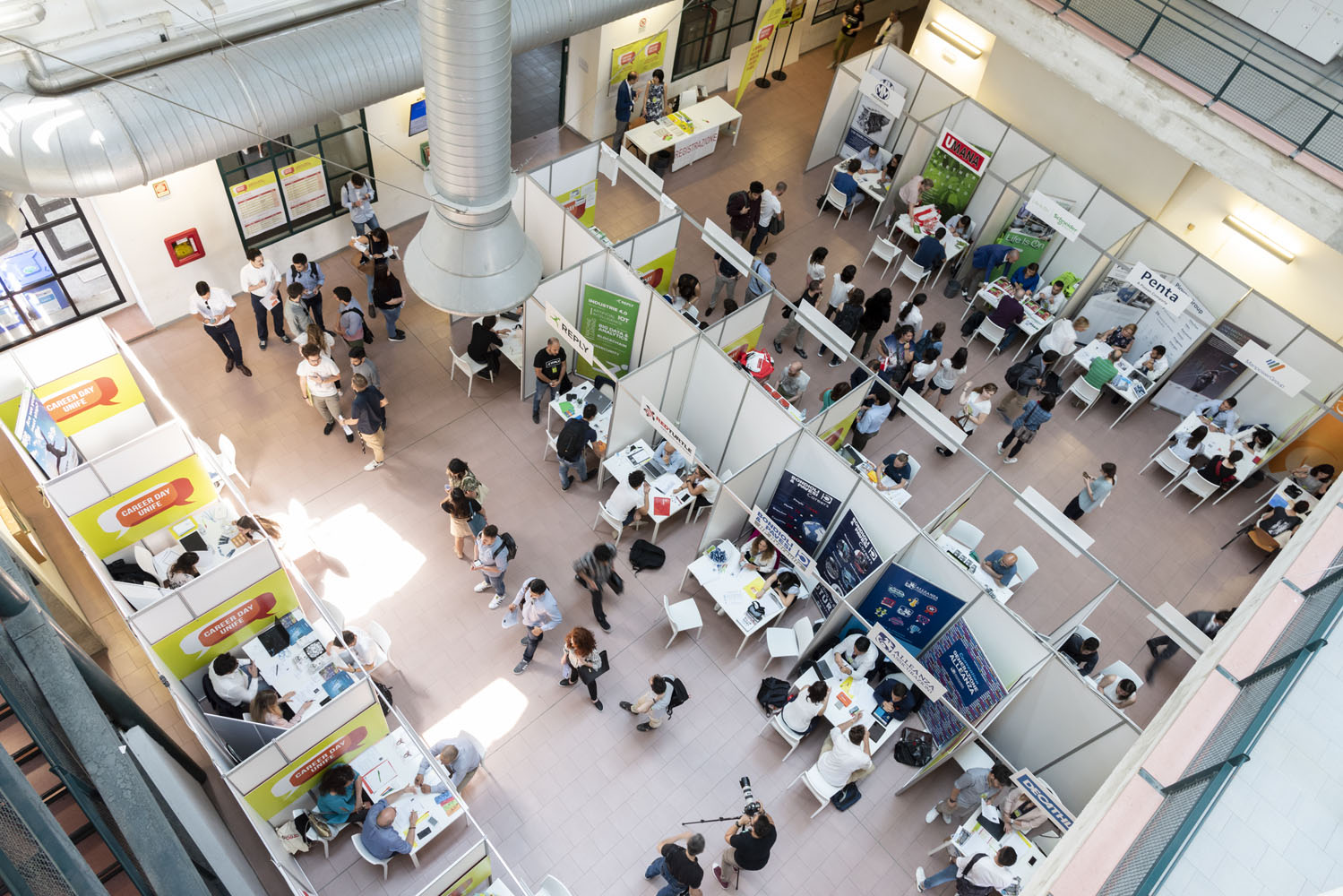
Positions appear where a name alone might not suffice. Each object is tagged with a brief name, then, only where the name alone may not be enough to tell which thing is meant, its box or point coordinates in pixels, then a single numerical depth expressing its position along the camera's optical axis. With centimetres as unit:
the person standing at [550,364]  977
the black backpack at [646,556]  926
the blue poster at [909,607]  820
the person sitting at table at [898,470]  978
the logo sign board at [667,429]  892
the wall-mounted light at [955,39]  1347
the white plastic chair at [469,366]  1027
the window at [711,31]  1386
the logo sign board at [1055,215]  1146
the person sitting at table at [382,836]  682
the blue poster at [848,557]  846
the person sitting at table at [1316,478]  1052
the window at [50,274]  934
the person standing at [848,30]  1555
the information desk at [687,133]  1328
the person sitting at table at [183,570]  754
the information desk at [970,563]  905
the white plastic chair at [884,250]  1232
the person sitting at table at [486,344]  1005
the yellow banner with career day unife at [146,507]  773
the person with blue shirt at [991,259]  1217
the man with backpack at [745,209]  1206
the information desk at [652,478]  945
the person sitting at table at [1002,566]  917
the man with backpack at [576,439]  934
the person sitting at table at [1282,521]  1023
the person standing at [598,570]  848
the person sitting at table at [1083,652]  835
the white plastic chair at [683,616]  875
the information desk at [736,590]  874
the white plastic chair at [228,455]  888
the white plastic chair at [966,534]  939
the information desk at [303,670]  752
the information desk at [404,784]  718
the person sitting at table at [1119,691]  807
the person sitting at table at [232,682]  712
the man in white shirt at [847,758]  754
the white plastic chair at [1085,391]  1168
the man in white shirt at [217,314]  955
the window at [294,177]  1014
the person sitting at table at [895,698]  802
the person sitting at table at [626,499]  906
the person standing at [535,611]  805
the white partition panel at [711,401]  924
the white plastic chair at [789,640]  870
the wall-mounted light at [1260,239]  1130
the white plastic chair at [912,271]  1236
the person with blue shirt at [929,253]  1196
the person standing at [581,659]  770
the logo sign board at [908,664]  761
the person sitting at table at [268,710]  691
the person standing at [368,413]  905
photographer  686
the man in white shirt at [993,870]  701
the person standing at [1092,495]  988
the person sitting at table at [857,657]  839
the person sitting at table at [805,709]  775
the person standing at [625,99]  1300
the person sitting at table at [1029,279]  1214
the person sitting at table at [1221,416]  1113
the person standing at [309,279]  999
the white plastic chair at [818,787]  784
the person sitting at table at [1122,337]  1160
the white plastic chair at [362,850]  704
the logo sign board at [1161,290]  1112
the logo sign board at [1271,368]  1048
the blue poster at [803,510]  890
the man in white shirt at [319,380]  933
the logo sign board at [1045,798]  691
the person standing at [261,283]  993
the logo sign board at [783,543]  823
